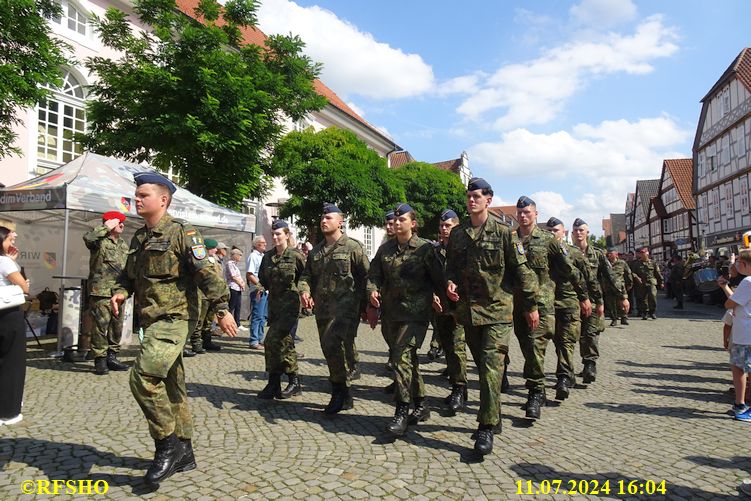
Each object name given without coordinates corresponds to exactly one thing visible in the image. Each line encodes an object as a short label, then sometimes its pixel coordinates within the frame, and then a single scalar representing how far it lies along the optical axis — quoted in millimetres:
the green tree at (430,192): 36000
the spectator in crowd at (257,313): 9164
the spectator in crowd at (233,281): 9953
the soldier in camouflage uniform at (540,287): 4988
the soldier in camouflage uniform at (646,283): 15031
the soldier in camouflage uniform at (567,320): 5773
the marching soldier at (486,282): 4086
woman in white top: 4469
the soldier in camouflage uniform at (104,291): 6887
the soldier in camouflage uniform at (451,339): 4834
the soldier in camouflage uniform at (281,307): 5461
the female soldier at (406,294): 4375
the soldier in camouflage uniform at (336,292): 4941
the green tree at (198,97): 13414
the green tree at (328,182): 20484
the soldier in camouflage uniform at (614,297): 13031
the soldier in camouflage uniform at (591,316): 6516
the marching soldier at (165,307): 3324
